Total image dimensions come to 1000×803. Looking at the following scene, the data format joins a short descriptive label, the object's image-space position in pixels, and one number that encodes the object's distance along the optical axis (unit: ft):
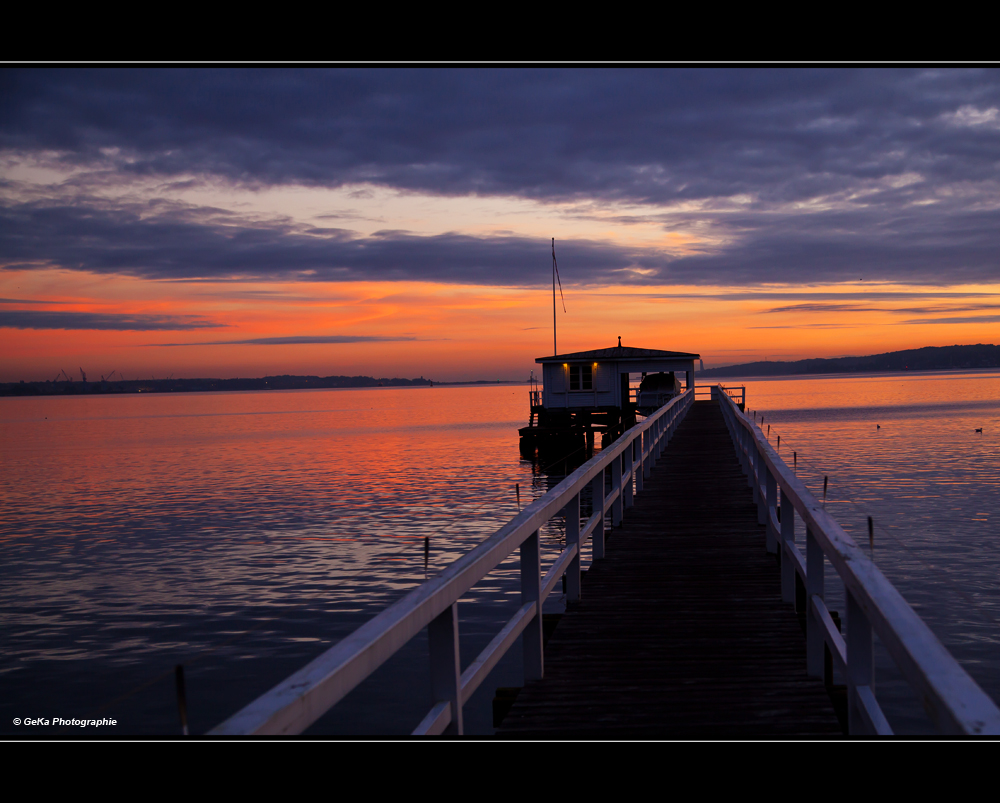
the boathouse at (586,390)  148.46
